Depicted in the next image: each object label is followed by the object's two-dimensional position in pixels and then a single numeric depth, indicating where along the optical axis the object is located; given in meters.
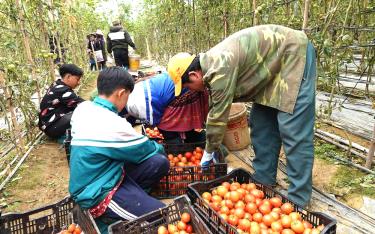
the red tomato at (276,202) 2.24
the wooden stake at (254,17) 4.02
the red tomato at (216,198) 2.34
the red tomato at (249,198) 2.31
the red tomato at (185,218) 2.09
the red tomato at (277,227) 2.03
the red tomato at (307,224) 2.02
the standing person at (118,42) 8.13
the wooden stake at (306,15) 3.04
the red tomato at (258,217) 2.15
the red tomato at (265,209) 2.20
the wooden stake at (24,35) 3.92
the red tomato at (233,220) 2.12
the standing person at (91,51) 11.19
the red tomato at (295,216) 2.05
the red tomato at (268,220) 2.11
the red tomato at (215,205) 2.27
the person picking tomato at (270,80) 2.24
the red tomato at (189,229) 2.08
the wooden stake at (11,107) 3.34
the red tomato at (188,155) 3.15
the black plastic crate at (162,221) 1.93
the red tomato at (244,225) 2.07
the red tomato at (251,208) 2.23
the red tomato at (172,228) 2.06
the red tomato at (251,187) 2.46
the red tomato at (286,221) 2.03
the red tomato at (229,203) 2.29
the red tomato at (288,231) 1.96
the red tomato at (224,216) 2.13
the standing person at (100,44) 11.14
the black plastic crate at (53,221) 2.08
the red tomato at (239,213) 2.18
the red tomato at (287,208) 2.14
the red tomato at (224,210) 2.22
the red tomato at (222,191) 2.41
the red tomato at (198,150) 3.18
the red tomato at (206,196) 2.35
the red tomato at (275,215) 2.11
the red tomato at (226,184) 2.48
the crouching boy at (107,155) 1.99
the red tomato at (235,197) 2.33
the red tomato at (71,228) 2.21
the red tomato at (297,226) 1.97
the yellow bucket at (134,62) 9.93
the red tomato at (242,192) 2.38
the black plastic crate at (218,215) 1.95
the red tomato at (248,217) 2.18
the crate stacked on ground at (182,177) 2.76
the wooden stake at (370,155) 2.87
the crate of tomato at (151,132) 3.74
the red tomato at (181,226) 2.07
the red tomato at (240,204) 2.27
